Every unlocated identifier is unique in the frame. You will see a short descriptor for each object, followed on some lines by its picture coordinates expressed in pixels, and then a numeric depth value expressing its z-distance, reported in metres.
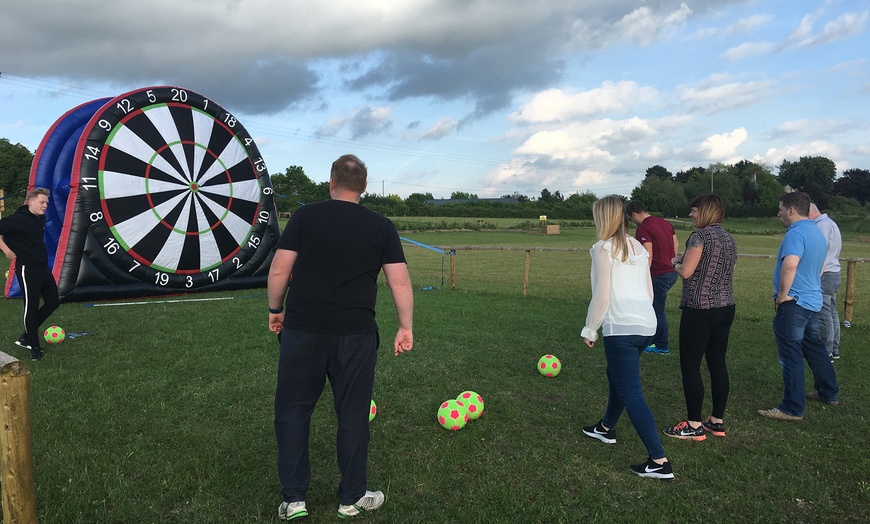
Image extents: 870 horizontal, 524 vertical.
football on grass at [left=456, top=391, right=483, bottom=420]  4.87
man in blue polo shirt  4.88
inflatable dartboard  9.91
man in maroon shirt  7.00
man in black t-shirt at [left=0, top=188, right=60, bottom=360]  6.52
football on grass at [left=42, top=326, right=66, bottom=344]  7.12
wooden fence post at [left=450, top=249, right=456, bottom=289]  13.47
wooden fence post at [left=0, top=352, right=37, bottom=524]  2.41
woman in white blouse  3.85
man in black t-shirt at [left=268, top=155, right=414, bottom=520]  3.14
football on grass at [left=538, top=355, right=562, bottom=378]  6.22
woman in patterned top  4.38
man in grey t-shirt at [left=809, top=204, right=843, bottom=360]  6.61
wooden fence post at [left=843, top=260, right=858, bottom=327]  9.31
